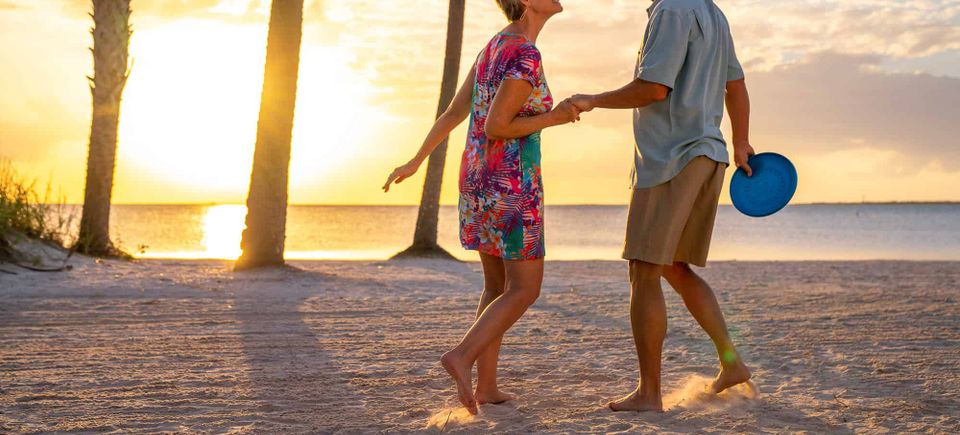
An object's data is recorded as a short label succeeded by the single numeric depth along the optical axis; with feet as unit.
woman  12.04
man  12.58
